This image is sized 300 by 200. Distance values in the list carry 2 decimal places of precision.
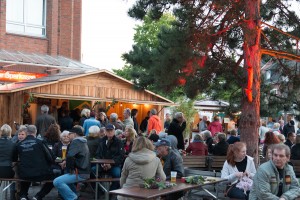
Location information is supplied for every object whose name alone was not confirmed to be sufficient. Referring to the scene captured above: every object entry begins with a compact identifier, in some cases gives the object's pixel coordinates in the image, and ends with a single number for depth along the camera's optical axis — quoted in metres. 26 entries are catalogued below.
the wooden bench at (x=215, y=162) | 11.79
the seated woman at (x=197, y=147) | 12.98
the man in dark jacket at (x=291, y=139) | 13.33
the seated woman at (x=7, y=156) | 9.85
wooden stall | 18.25
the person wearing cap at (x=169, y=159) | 8.75
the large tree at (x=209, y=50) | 10.60
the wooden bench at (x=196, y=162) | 11.59
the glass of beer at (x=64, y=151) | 10.57
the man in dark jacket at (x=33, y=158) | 9.59
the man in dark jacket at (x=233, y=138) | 13.51
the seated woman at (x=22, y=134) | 10.50
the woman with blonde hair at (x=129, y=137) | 11.51
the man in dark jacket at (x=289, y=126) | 19.86
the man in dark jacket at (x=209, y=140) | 14.24
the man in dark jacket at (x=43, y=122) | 14.80
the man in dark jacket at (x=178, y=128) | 14.43
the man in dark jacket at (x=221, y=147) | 12.66
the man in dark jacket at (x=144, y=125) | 19.44
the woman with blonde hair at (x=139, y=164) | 7.63
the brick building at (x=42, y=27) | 24.19
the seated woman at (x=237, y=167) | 8.41
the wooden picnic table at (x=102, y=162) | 10.13
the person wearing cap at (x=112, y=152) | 10.45
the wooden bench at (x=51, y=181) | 9.77
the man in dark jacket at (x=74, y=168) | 9.38
